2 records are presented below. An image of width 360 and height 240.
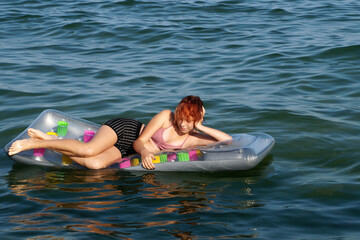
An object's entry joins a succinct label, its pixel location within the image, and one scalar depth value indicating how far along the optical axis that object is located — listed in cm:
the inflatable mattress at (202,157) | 1210
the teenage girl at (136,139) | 1191
